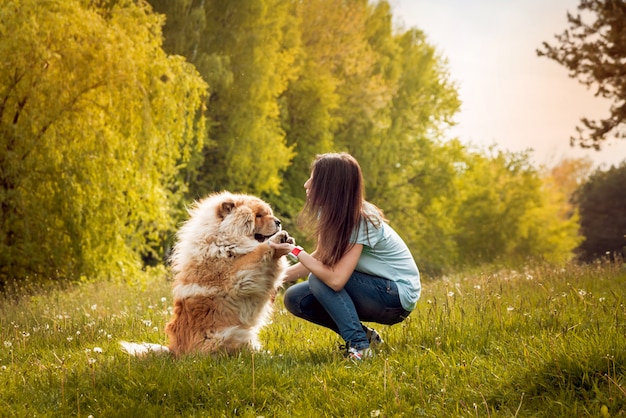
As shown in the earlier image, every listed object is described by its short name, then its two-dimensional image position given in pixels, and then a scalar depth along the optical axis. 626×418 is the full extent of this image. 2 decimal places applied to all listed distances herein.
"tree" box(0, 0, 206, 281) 11.60
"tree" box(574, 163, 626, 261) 34.66
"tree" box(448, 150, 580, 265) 34.16
